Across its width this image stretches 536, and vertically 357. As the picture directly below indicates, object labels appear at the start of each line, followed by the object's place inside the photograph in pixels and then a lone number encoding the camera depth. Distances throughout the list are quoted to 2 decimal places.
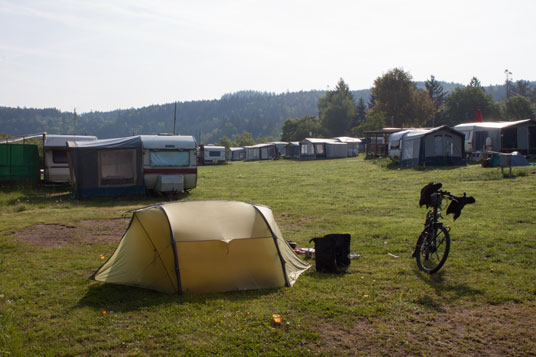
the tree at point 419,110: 70.12
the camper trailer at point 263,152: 65.31
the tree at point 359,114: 92.94
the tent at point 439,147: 28.45
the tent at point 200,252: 6.56
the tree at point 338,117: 94.31
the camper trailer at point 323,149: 53.16
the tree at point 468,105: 76.00
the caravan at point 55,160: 20.83
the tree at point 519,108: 76.44
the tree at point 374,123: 64.75
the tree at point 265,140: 104.93
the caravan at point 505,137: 30.06
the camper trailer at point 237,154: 77.44
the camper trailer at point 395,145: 31.82
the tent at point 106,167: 17.53
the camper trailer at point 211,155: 53.72
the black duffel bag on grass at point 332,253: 7.46
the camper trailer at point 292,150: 59.97
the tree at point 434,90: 94.69
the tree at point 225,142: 106.94
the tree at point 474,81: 116.00
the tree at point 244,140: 104.56
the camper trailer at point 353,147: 55.47
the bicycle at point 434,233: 7.18
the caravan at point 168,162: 18.28
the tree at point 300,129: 90.12
